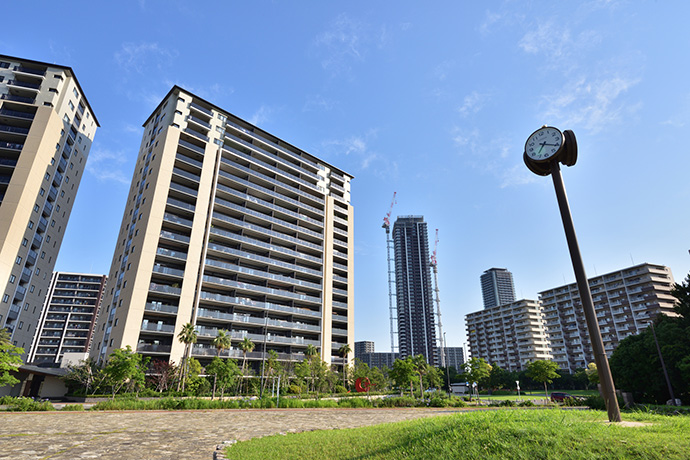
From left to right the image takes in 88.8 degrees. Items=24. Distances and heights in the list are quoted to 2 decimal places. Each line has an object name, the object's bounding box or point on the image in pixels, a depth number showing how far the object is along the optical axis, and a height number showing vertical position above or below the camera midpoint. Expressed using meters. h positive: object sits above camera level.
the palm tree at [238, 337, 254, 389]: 53.31 +3.20
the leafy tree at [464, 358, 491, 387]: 51.61 +0.02
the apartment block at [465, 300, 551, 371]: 127.75 +12.43
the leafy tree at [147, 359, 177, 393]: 43.06 -0.64
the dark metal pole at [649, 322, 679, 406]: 29.80 -0.51
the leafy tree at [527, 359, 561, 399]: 51.09 +0.04
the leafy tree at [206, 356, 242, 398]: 40.50 -0.26
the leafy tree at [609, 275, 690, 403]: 31.05 +0.97
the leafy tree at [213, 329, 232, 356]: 49.31 +3.73
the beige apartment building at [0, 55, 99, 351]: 52.44 +28.75
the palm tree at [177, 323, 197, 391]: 46.83 +3.96
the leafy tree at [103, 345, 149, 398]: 33.50 +0.12
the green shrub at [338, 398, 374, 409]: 34.59 -3.04
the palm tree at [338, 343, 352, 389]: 67.19 +3.21
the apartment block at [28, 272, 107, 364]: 109.88 +16.32
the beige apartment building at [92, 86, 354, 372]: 51.19 +20.45
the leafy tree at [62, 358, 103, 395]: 39.81 -0.81
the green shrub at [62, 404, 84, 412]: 26.77 -2.72
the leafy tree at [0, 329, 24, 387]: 28.66 +0.69
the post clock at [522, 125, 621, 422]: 11.05 +7.05
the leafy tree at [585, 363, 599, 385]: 61.06 -1.07
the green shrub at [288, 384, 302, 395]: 52.65 -2.73
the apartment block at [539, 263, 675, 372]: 97.69 +17.23
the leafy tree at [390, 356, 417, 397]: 46.44 -0.36
